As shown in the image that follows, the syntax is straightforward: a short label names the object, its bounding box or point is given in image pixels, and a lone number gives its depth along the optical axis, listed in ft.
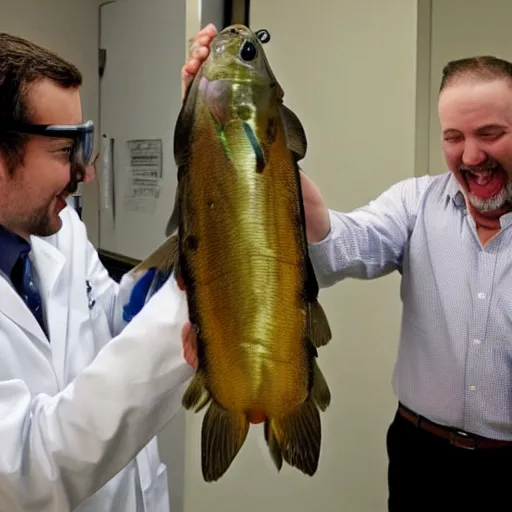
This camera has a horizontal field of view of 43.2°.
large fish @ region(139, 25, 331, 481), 1.66
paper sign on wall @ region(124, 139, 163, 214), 8.10
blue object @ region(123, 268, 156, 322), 2.97
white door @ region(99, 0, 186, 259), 7.96
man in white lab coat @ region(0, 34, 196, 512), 2.88
